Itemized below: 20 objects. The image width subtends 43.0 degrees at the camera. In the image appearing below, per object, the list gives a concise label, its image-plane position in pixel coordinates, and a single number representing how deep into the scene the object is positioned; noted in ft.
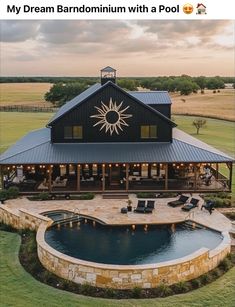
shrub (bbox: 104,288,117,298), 38.83
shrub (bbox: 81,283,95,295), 39.20
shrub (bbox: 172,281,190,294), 39.76
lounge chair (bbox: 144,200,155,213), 57.39
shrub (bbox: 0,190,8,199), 63.92
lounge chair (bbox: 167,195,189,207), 60.74
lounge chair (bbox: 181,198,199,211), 58.30
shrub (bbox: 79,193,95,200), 64.38
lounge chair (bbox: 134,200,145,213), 57.41
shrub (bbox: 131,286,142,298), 38.76
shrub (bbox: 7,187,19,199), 64.68
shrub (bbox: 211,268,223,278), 42.69
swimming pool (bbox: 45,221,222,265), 44.76
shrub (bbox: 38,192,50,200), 64.40
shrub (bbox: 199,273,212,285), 41.43
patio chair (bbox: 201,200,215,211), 57.56
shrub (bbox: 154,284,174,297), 39.05
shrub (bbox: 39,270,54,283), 41.58
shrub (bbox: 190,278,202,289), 40.69
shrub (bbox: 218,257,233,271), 43.95
